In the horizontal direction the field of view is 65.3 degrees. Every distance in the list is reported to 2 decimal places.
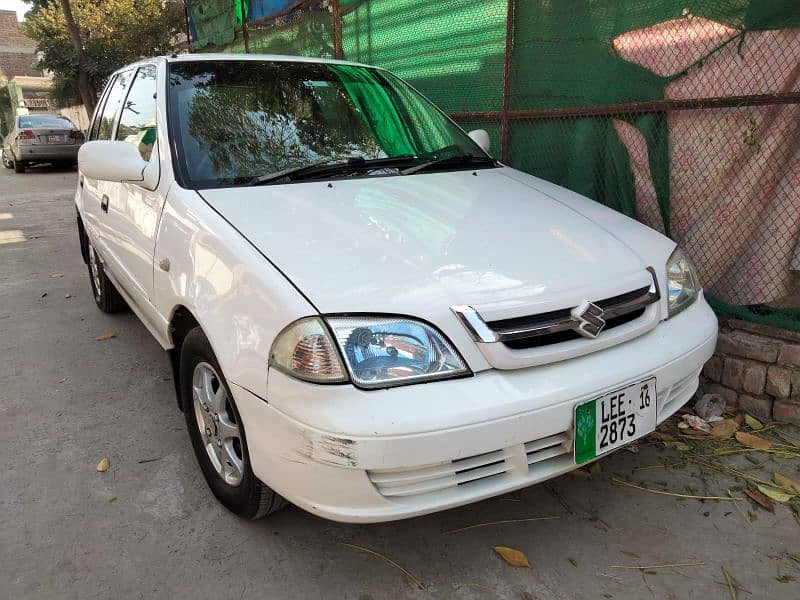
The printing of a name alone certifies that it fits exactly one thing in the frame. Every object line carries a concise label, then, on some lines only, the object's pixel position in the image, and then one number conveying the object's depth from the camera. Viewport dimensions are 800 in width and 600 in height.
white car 1.72
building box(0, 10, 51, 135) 36.81
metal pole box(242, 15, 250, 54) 7.57
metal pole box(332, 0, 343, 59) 5.63
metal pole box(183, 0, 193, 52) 9.54
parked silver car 14.94
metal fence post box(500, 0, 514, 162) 3.97
